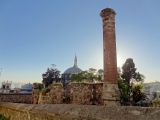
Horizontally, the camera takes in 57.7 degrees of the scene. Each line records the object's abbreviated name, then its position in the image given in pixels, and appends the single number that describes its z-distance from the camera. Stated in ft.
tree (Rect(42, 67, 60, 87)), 117.65
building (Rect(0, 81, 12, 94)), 113.81
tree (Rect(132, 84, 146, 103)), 76.46
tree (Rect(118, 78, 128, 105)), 66.69
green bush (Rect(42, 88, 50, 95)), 36.70
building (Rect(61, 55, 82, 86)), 160.45
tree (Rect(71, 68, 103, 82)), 93.91
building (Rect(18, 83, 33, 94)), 119.48
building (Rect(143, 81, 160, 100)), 157.73
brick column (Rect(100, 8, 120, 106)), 25.05
